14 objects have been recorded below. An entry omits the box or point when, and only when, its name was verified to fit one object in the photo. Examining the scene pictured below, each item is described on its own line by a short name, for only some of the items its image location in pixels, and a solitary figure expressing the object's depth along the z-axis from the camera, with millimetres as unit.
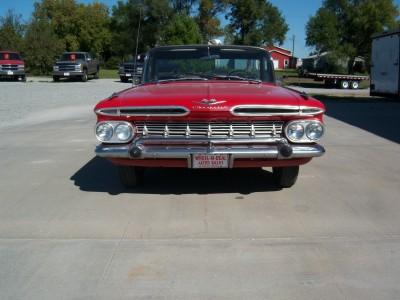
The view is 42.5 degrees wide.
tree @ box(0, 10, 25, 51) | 42719
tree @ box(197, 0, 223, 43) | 69000
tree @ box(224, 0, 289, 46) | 71125
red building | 94519
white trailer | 18141
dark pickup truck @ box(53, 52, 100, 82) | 32031
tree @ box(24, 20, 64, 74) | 41375
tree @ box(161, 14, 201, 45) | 39625
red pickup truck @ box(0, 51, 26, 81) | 32188
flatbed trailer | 31641
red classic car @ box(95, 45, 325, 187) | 4973
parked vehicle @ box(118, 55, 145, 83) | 32469
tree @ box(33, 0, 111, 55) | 72688
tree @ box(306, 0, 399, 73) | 38312
